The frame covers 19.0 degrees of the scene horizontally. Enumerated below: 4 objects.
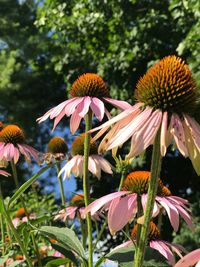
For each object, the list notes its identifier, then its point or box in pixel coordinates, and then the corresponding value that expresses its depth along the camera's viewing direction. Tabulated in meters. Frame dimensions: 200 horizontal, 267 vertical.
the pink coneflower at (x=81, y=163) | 1.44
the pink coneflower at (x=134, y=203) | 0.79
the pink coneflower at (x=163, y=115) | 0.74
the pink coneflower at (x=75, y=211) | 1.60
